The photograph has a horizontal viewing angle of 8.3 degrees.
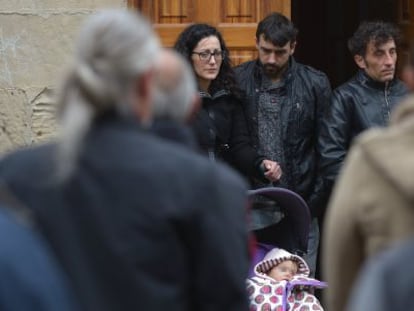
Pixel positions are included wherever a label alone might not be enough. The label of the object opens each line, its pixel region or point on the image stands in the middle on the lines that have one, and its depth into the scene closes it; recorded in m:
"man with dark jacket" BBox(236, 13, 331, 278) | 15.14
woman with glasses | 14.54
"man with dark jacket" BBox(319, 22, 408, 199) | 14.83
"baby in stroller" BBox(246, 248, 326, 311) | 13.39
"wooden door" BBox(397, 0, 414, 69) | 18.67
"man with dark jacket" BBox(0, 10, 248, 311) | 7.22
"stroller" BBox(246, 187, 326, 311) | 13.37
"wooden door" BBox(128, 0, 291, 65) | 17.34
